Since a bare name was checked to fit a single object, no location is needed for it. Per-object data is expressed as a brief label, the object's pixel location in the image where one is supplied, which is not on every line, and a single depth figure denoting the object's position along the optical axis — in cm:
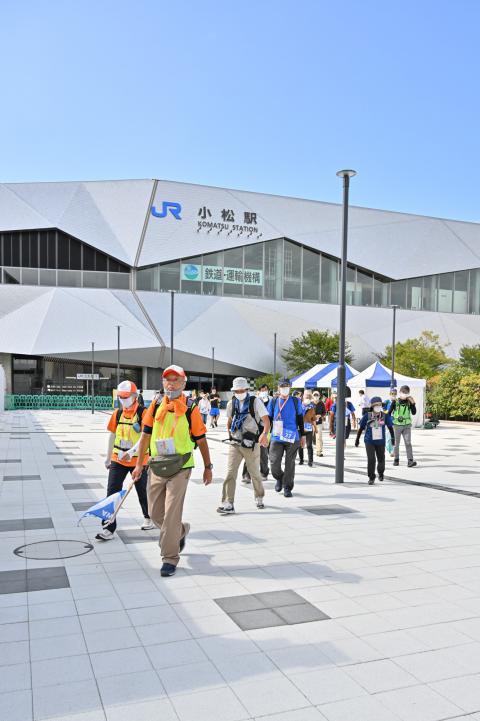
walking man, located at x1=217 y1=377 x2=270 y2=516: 758
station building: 4694
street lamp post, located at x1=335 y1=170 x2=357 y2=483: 1016
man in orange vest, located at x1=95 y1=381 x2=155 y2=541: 650
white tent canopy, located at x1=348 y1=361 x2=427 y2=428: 2528
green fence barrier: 4222
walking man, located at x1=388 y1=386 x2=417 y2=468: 1229
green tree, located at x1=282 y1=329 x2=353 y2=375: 4872
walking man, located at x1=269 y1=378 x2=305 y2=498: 870
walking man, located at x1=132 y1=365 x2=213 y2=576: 511
